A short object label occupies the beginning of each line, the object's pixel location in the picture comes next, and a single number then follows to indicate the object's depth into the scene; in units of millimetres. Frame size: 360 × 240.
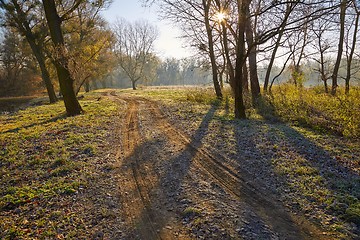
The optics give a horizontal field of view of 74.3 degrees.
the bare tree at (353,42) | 18578
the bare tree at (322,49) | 20538
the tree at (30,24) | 17648
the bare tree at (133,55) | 46250
